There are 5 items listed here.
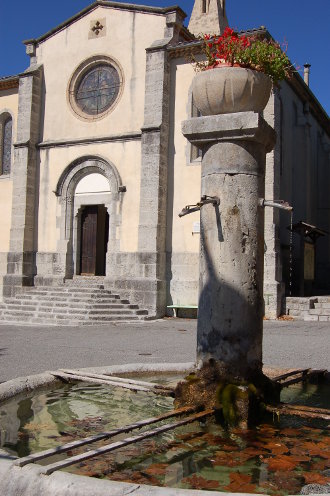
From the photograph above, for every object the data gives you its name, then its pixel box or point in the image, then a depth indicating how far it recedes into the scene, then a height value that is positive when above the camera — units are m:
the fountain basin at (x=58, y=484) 2.45 -0.96
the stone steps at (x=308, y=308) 15.56 -0.76
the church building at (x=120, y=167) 17.14 +3.80
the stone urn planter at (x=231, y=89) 4.54 +1.62
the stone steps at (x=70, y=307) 15.46 -0.91
